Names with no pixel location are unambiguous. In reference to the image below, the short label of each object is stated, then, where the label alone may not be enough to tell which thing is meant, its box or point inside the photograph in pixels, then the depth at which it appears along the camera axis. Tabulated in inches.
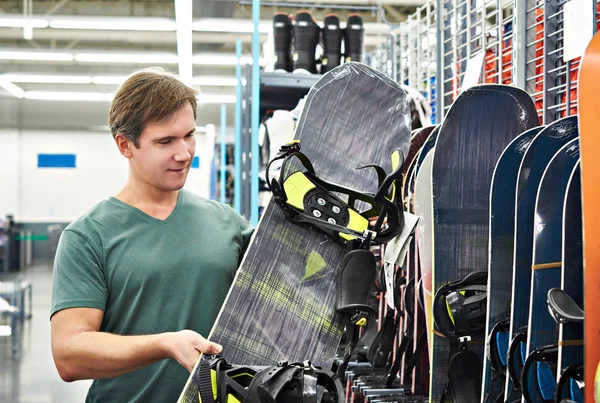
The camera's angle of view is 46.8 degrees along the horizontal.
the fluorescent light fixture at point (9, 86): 335.4
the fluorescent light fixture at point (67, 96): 518.1
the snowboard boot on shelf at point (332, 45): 149.4
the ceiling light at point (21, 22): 351.9
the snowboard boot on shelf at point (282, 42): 150.6
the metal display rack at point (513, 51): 76.1
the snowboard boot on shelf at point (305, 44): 145.5
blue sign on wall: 566.6
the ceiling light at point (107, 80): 485.3
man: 53.0
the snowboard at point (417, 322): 76.3
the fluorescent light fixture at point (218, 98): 537.5
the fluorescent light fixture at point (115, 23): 353.1
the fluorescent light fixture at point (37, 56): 424.5
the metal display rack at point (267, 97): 130.6
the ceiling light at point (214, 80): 478.9
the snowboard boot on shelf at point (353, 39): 152.3
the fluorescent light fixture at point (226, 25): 317.6
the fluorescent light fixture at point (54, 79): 473.8
